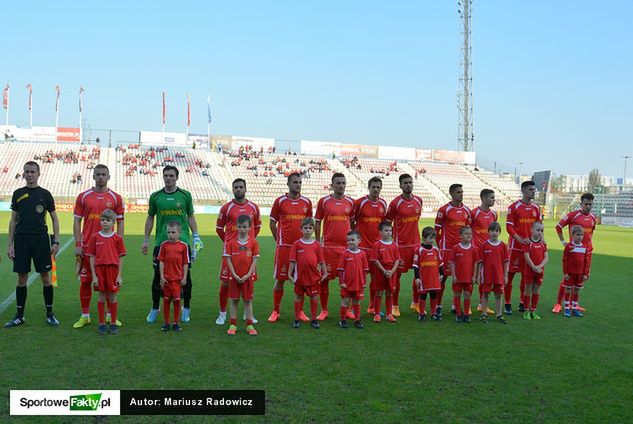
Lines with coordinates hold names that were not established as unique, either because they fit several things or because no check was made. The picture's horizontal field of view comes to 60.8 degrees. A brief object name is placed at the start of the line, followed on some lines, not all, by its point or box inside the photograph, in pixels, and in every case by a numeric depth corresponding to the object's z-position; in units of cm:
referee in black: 666
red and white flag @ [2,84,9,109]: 5697
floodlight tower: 5461
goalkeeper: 686
